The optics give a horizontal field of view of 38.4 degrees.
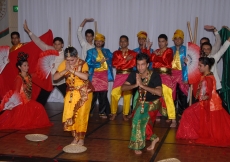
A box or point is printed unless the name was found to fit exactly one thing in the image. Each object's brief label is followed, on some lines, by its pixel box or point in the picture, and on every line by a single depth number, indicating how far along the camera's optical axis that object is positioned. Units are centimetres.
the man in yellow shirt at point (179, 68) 533
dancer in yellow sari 371
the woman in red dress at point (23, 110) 477
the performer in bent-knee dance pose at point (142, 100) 346
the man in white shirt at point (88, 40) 585
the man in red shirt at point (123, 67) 539
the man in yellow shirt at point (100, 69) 553
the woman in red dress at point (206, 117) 415
